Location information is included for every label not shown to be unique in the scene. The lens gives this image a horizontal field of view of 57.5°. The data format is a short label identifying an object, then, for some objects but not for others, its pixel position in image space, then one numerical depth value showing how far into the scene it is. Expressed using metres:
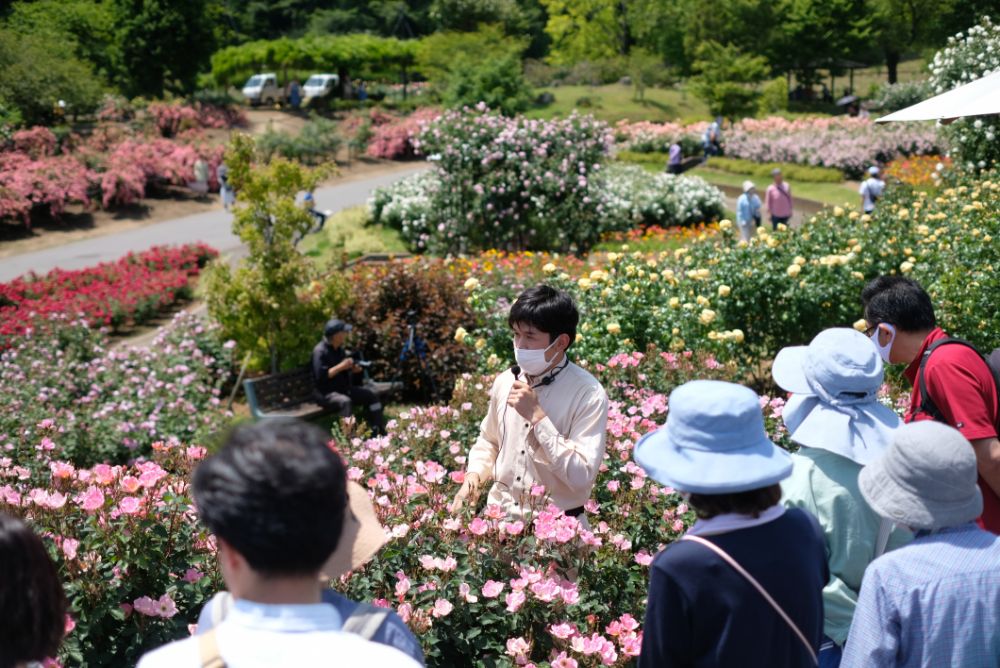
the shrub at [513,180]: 13.34
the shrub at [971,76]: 14.52
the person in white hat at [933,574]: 1.95
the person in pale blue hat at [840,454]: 2.32
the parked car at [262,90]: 43.03
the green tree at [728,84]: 32.59
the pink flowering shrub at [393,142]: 33.00
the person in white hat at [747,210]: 12.33
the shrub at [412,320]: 8.37
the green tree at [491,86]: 28.81
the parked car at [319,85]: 43.72
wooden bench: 7.57
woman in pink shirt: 13.02
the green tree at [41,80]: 27.00
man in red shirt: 2.79
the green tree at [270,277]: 8.22
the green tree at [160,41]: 35.59
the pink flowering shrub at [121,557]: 2.60
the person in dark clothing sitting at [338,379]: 7.30
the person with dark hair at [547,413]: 2.99
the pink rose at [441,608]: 2.55
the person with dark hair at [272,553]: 1.37
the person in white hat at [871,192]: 13.88
